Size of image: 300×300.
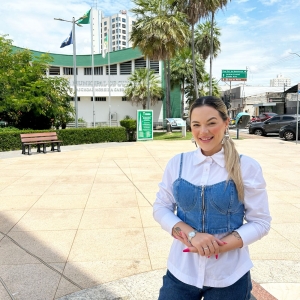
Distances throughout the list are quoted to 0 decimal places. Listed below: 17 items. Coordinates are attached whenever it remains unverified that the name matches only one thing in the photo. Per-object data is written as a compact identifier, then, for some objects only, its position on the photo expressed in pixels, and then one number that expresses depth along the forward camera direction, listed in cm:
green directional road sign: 5081
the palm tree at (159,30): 2095
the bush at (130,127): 1927
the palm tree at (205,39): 3353
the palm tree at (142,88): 3384
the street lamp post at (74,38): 2022
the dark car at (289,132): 1836
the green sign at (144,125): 1851
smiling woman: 143
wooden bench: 1255
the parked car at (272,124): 2218
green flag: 2299
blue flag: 2350
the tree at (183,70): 3422
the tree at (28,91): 1938
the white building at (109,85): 3738
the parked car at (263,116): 3123
